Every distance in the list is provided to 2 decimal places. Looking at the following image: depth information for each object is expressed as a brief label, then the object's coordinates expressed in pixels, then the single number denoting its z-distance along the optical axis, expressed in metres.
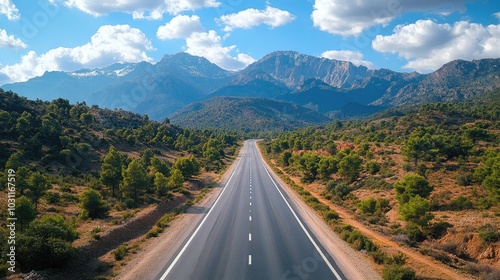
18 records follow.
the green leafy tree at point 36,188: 26.42
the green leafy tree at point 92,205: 25.59
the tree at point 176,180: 40.80
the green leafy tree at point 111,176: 35.72
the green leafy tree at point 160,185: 35.69
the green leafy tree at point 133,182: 33.09
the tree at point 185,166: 49.34
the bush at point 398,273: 13.15
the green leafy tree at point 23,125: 53.31
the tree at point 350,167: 45.16
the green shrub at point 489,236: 17.94
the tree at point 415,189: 28.09
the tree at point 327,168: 49.16
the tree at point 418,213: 22.48
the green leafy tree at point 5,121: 53.35
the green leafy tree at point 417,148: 41.81
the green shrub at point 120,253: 16.39
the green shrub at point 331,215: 26.39
